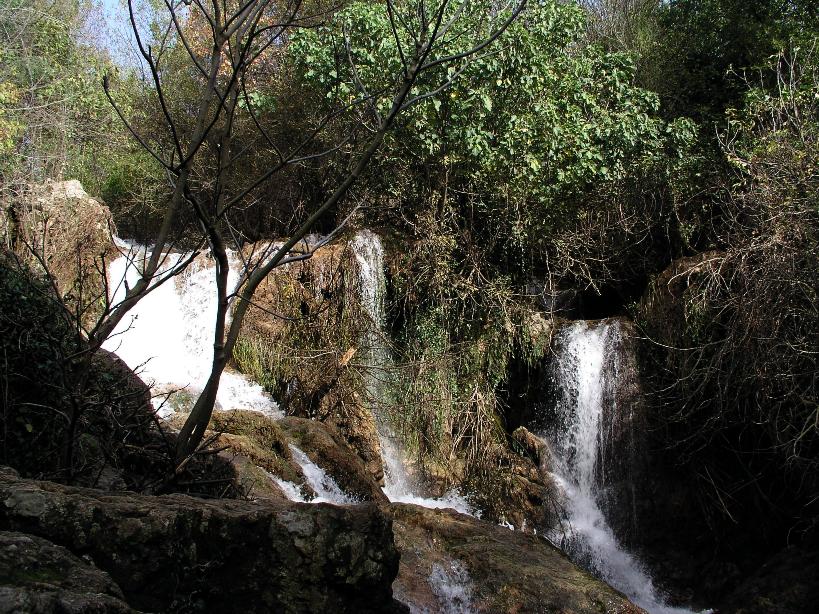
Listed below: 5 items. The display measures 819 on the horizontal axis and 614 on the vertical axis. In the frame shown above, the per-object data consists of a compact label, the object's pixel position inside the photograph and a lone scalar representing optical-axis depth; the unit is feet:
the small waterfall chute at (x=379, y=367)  33.09
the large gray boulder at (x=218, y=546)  8.93
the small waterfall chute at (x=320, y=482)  26.58
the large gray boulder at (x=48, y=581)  6.26
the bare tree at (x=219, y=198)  9.80
